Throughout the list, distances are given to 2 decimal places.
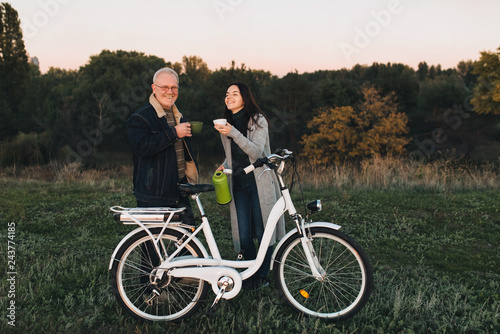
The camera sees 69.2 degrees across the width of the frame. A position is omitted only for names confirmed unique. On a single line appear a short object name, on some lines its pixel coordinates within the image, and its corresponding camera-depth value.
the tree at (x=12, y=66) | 32.94
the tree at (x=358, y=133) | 26.59
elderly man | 2.96
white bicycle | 2.78
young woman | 3.33
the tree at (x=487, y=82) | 31.05
